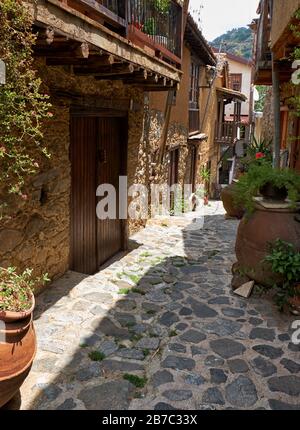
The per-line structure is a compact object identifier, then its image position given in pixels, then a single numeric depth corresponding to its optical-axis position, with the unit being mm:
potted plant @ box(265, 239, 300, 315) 4480
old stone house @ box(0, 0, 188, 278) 3879
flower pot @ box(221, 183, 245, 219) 10234
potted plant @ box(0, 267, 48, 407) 2705
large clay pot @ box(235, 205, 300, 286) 4828
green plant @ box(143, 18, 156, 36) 5660
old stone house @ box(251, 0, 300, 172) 5212
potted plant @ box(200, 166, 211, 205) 16523
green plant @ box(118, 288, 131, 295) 5219
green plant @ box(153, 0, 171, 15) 5789
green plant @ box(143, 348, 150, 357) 3808
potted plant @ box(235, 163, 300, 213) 4961
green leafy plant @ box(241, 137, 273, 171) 10398
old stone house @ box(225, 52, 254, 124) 32938
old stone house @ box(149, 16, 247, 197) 10625
